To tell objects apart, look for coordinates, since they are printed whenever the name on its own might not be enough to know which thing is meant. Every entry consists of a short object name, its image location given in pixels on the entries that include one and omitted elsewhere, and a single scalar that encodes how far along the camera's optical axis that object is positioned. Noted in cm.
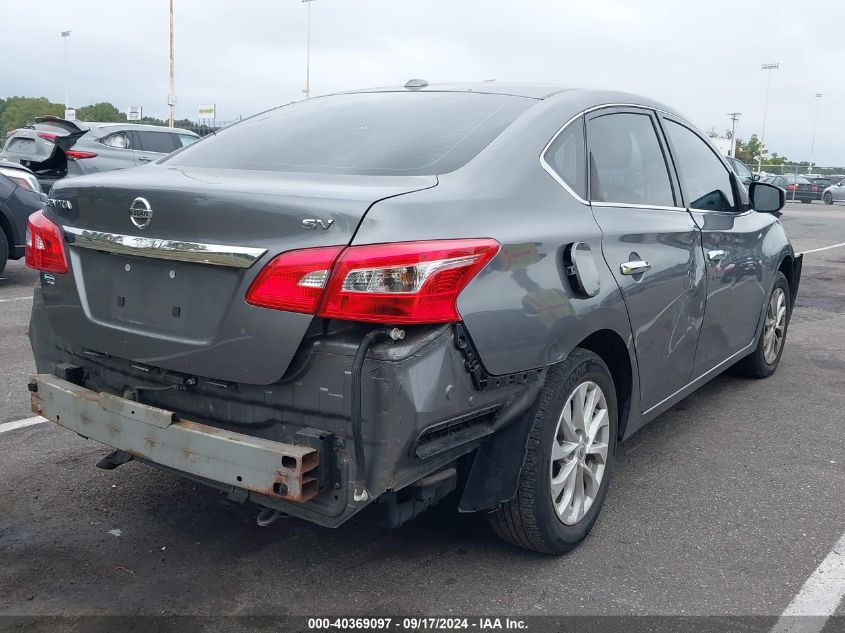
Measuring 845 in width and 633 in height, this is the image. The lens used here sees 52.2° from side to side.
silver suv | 1281
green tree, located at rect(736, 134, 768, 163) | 7656
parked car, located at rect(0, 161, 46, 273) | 859
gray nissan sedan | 237
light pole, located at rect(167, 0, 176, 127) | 4198
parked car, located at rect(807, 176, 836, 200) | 3831
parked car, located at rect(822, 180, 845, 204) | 3700
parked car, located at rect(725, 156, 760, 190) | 2119
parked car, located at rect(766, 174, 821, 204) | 3856
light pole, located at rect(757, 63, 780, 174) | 6800
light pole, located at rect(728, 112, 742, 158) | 6519
